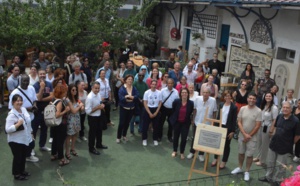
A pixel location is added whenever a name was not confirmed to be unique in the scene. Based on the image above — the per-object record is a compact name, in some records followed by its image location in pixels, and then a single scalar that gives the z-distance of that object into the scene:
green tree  8.65
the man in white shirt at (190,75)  9.98
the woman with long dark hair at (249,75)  10.34
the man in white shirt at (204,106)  7.19
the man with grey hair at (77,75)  8.92
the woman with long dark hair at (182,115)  7.31
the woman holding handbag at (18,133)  5.72
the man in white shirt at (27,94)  6.62
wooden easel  6.32
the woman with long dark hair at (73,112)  6.67
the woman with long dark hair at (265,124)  7.17
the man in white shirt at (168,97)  8.06
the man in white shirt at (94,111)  7.11
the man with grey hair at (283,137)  6.27
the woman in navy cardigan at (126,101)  7.90
